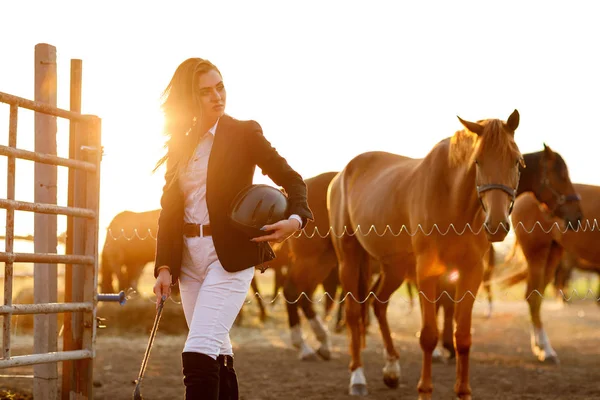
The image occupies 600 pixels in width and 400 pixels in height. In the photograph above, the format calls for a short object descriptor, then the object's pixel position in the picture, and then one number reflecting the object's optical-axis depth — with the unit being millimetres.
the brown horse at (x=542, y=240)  10102
